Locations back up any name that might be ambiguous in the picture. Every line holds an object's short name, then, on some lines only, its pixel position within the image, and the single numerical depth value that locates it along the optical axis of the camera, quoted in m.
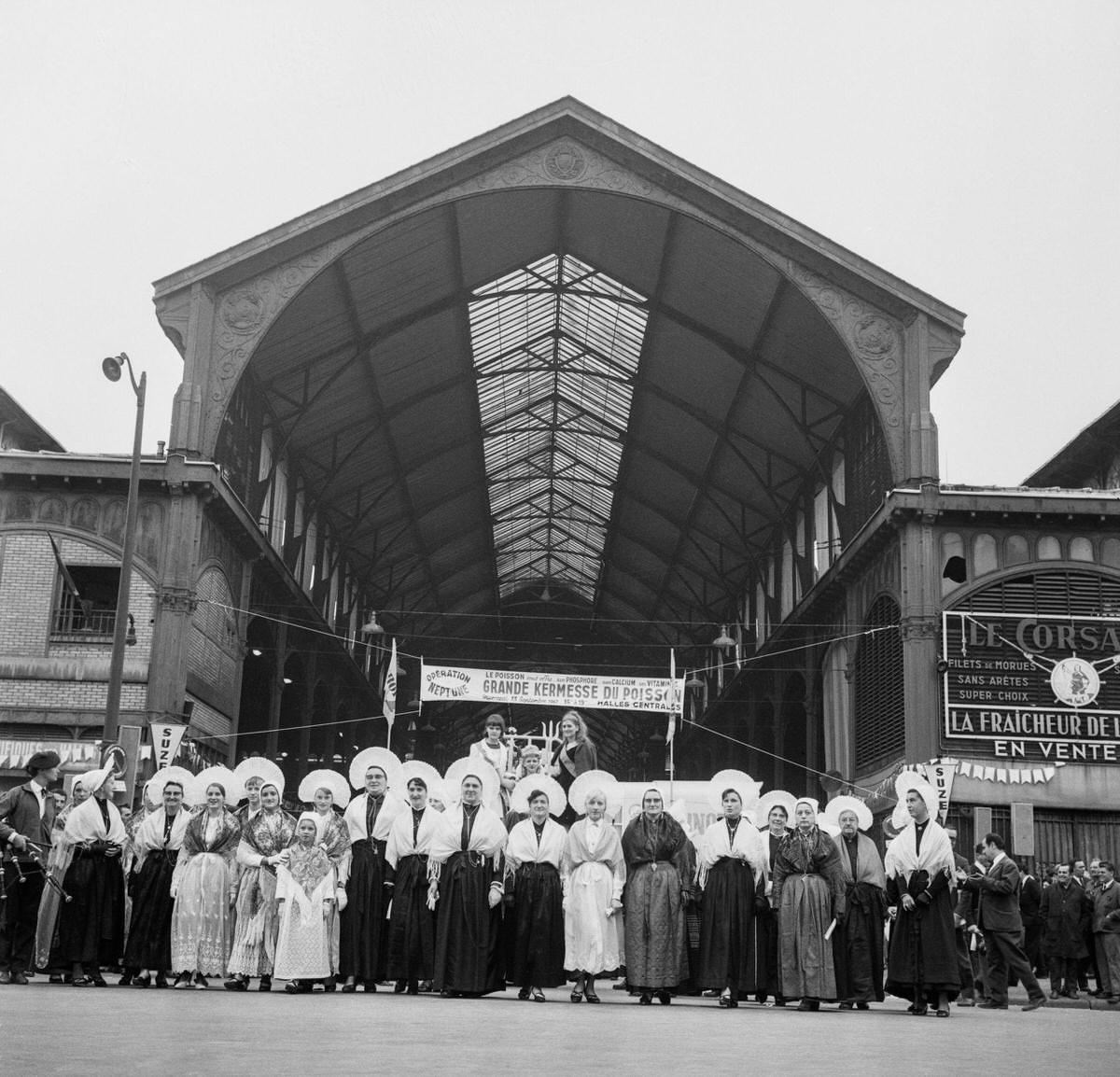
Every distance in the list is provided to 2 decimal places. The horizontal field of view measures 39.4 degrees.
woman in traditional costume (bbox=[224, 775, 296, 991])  13.96
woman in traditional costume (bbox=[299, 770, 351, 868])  14.35
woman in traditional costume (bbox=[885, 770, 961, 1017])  13.85
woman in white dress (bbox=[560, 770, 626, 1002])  14.13
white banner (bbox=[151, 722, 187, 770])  22.94
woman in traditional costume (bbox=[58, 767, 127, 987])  14.20
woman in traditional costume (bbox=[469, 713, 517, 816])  18.03
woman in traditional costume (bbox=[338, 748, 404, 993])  14.55
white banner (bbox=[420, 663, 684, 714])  28.92
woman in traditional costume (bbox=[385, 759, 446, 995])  14.31
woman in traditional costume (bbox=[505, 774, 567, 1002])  14.22
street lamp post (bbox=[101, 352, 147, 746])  20.42
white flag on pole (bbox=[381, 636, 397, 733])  34.75
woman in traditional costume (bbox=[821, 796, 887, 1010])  14.37
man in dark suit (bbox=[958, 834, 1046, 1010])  15.75
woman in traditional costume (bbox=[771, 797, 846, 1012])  14.09
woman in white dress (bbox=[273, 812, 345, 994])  13.85
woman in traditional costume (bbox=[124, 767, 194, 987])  14.27
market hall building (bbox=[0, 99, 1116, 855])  26.56
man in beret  13.83
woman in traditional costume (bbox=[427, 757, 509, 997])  14.06
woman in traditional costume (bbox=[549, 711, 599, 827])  17.20
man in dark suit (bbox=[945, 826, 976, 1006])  17.53
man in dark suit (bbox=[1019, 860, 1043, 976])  20.81
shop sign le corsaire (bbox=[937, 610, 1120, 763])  26.12
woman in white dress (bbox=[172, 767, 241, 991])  14.16
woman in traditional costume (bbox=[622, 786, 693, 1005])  14.09
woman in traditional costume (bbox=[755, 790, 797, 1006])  14.49
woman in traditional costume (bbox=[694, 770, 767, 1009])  14.35
